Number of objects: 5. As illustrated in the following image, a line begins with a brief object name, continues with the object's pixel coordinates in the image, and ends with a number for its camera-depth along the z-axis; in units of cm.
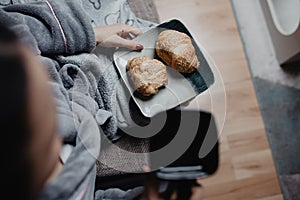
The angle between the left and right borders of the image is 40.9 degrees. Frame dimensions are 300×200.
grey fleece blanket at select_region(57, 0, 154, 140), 83
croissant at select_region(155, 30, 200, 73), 88
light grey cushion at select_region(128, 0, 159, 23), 103
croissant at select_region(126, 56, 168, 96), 86
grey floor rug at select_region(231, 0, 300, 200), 123
